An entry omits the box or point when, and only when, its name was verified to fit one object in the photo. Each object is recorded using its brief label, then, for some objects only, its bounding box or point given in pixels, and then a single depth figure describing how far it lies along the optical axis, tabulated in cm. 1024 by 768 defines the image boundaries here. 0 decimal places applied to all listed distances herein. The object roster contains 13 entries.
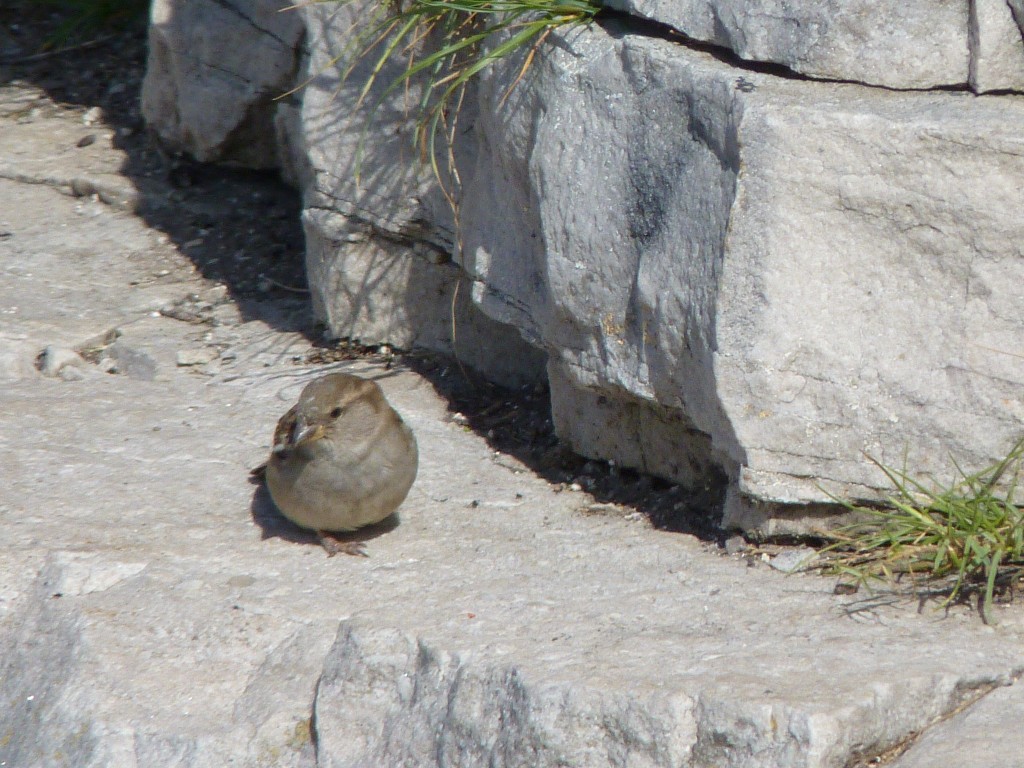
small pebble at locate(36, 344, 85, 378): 1028
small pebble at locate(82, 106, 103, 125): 1461
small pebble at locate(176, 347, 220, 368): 1062
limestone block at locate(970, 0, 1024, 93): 683
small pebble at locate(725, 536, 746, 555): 758
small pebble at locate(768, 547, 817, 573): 720
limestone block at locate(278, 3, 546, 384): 980
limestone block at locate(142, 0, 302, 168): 1206
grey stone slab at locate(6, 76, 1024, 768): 581
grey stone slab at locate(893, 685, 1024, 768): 525
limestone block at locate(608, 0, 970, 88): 691
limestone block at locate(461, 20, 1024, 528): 667
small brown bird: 786
